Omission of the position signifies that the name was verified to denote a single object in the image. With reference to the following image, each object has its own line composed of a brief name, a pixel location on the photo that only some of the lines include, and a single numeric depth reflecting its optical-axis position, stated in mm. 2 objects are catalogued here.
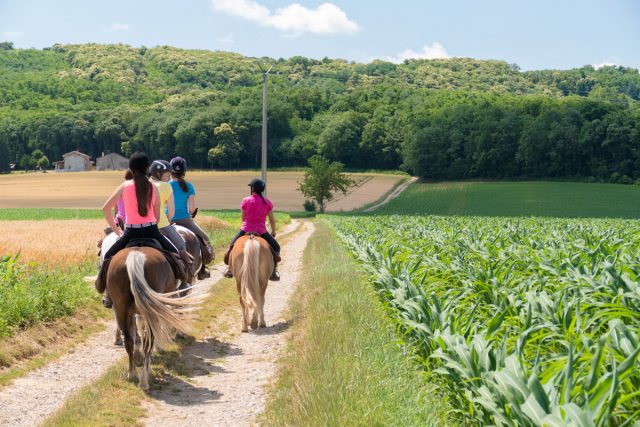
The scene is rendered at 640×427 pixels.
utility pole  38141
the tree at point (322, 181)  70938
